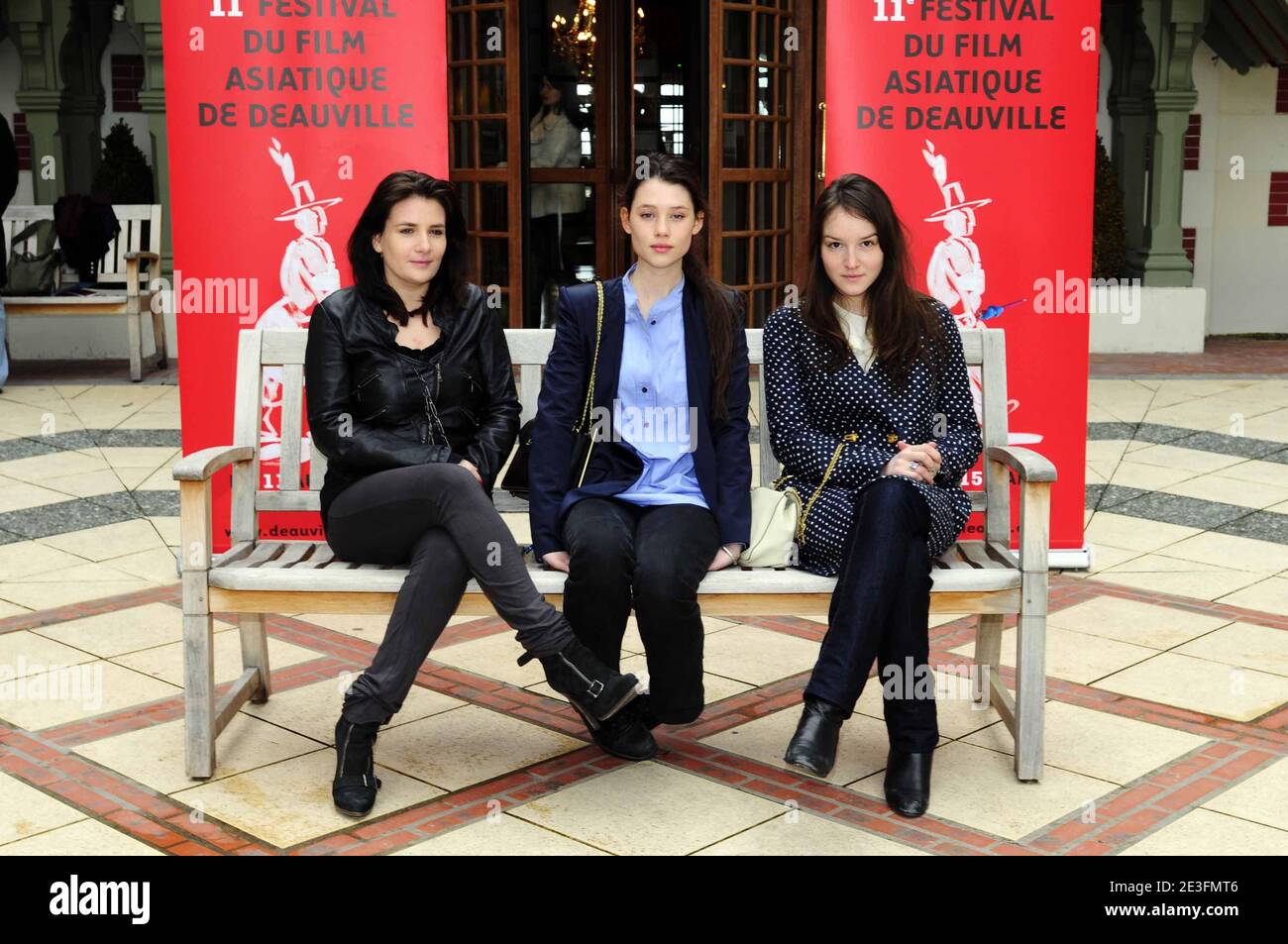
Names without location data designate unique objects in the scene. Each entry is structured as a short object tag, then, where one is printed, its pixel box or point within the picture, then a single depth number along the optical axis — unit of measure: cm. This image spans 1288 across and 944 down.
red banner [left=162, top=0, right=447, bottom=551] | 507
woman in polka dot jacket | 346
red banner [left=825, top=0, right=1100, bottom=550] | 507
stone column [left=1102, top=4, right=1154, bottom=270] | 1177
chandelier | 1024
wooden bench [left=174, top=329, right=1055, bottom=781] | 356
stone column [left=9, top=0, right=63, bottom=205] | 1114
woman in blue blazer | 367
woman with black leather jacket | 346
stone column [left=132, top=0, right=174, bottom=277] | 1024
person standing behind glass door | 1021
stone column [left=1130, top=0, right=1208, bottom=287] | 1107
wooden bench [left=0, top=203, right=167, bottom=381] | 977
